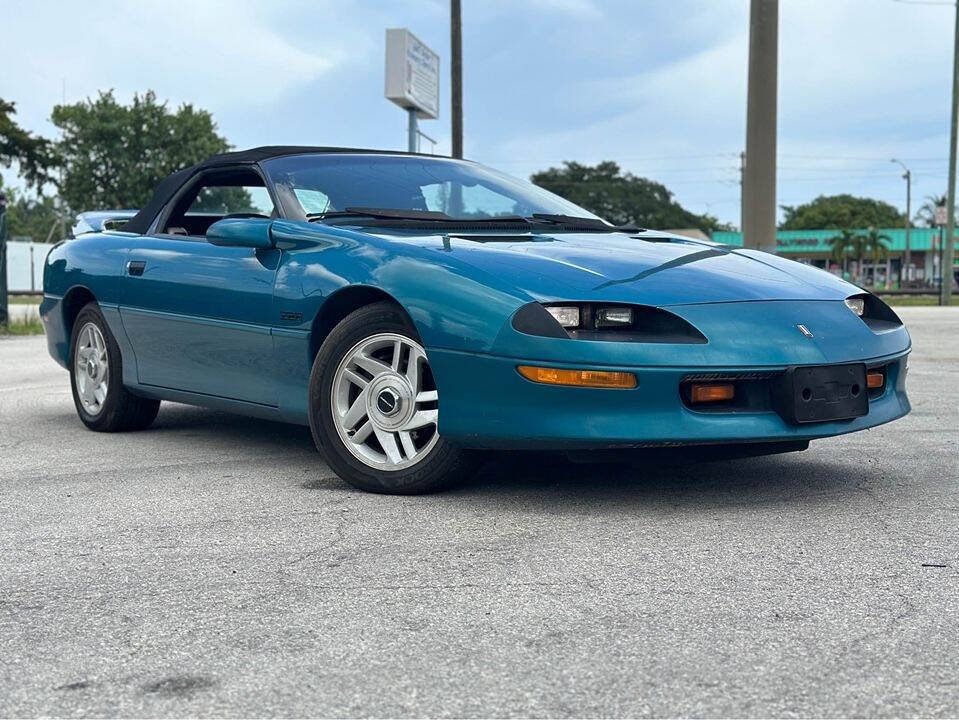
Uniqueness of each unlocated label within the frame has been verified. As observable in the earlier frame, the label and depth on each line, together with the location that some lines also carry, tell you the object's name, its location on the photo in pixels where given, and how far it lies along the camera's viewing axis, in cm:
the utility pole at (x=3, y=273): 1504
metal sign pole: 2412
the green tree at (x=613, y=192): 9362
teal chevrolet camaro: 378
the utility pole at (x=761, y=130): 2284
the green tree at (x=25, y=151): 4972
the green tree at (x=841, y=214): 10156
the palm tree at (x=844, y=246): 8244
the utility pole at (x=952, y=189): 3425
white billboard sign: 2341
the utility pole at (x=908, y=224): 7502
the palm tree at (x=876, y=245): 8212
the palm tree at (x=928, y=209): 9300
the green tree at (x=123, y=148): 5516
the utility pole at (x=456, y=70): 2488
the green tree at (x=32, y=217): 9581
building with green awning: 8212
